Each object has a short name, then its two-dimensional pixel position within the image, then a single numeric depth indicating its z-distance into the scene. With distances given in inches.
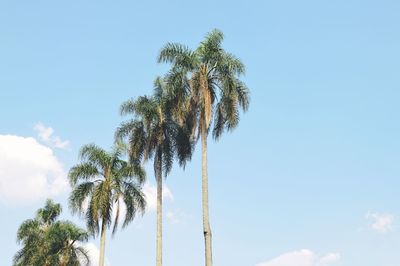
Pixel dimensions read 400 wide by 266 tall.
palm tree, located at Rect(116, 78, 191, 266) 1433.3
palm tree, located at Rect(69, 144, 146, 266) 1588.3
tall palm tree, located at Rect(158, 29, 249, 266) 1195.3
